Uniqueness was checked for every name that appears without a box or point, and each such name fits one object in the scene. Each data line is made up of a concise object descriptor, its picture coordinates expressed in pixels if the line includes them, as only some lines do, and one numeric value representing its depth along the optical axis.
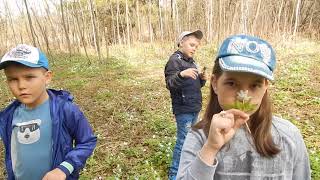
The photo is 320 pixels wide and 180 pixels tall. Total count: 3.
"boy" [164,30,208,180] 2.63
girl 0.84
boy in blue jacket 1.44
